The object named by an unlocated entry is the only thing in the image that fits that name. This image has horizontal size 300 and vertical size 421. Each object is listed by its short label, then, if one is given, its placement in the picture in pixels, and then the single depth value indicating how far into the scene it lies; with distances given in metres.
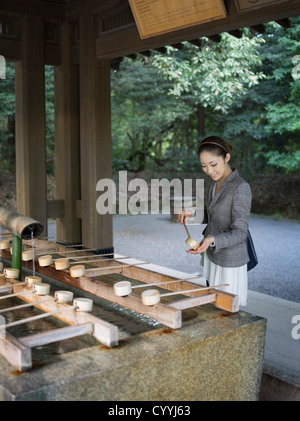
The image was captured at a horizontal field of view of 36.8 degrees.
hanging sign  3.01
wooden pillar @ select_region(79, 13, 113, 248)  4.12
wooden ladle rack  1.32
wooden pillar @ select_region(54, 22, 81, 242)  4.43
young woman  2.30
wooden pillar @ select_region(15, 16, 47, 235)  4.16
